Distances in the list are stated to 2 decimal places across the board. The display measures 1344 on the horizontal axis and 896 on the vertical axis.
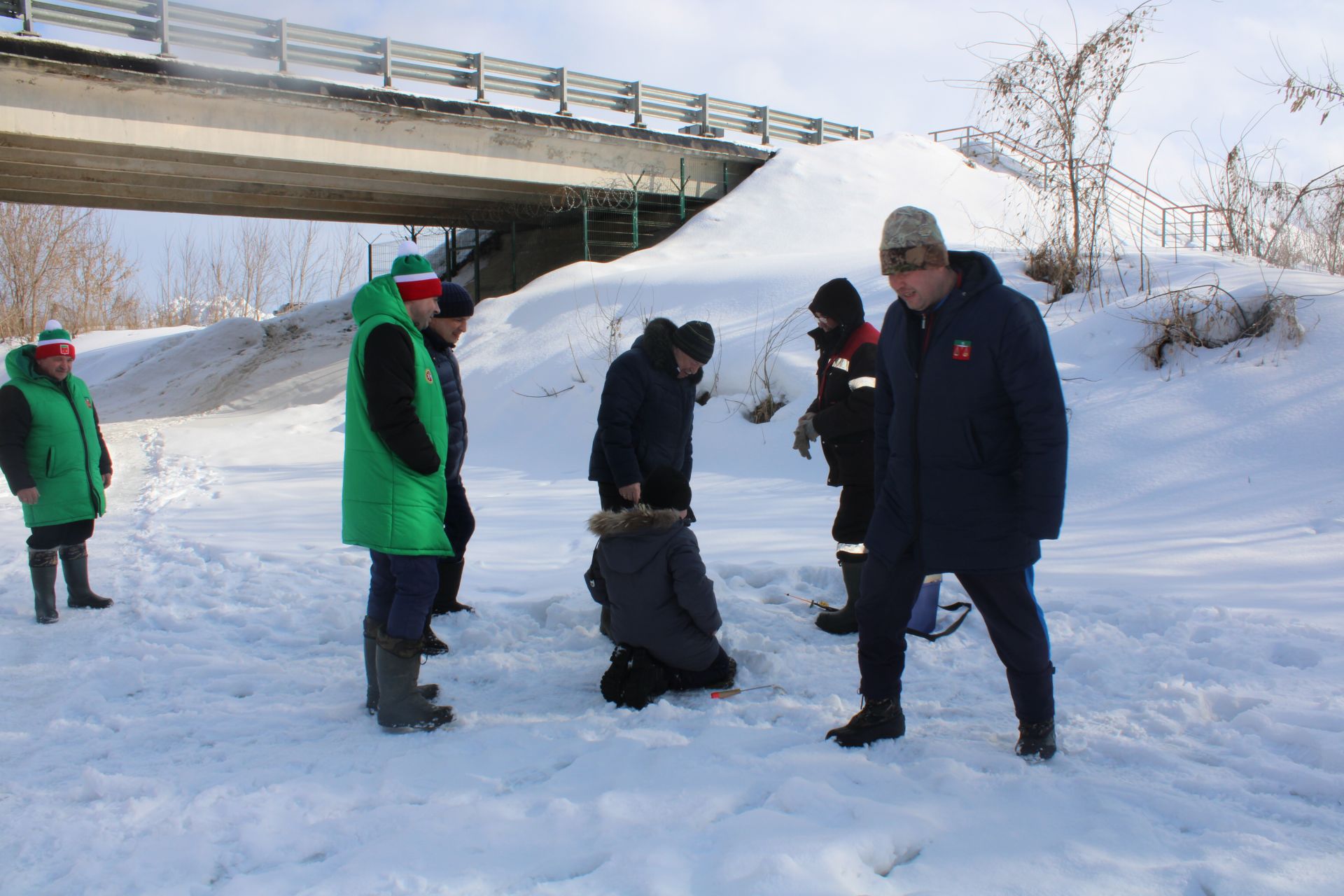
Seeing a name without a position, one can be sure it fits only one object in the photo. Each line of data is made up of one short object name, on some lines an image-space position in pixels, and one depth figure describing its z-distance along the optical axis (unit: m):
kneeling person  3.52
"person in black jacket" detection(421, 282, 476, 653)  4.07
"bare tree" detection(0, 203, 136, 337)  27.91
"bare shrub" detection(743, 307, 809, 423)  9.42
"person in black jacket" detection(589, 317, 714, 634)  4.05
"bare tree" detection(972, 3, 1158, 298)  10.22
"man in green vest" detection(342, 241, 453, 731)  3.16
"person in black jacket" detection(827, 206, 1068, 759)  2.61
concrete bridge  13.71
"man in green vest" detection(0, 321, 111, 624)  4.70
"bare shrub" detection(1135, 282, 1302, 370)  7.69
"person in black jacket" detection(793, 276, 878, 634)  4.14
